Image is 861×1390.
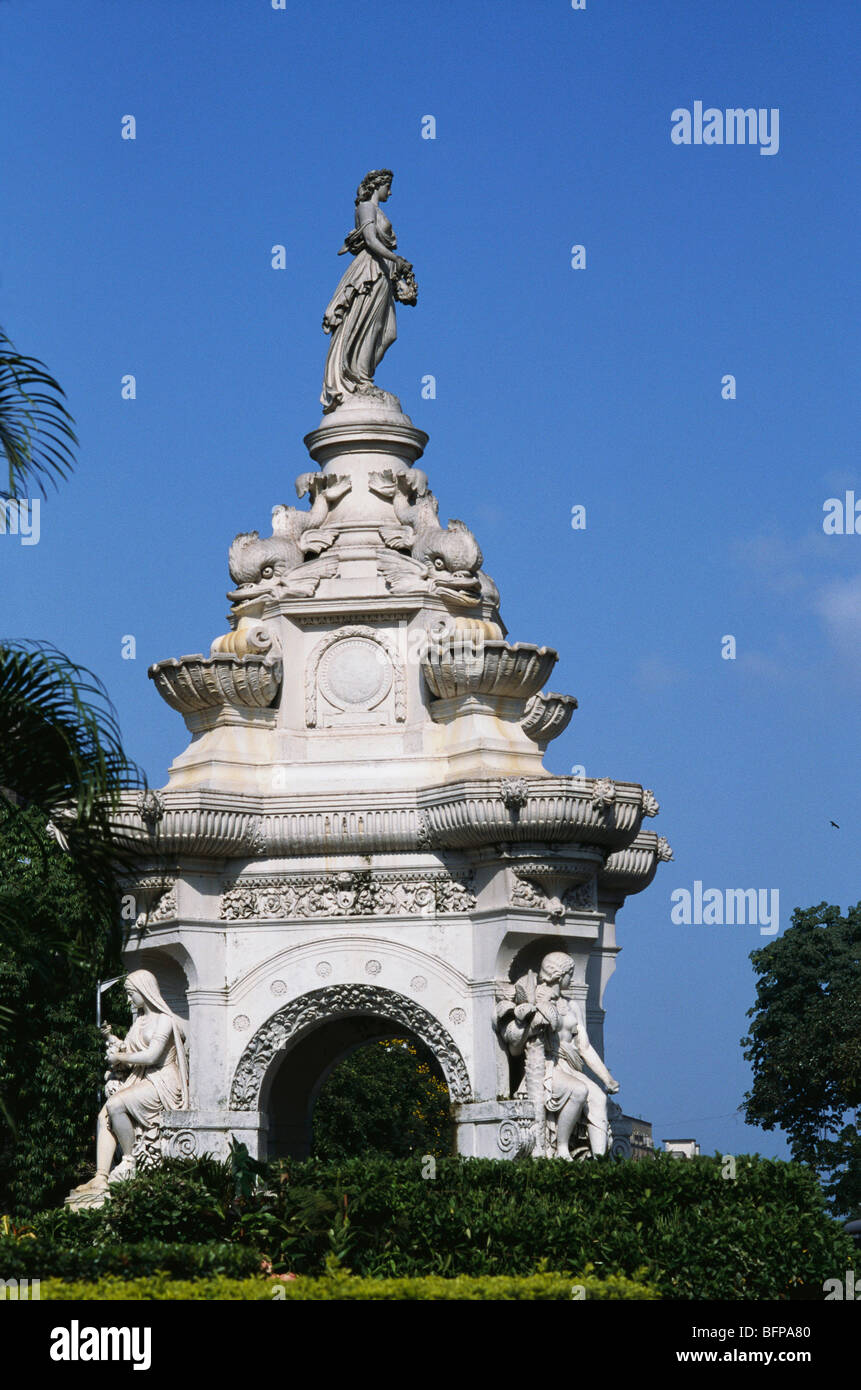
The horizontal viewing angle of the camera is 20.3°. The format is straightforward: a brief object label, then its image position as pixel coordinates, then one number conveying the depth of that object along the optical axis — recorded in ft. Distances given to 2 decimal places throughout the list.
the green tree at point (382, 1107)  141.18
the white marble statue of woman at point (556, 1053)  73.61
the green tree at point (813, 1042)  148.97
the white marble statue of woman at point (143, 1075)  75.97
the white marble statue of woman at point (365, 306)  85.51
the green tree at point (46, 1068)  108.06
